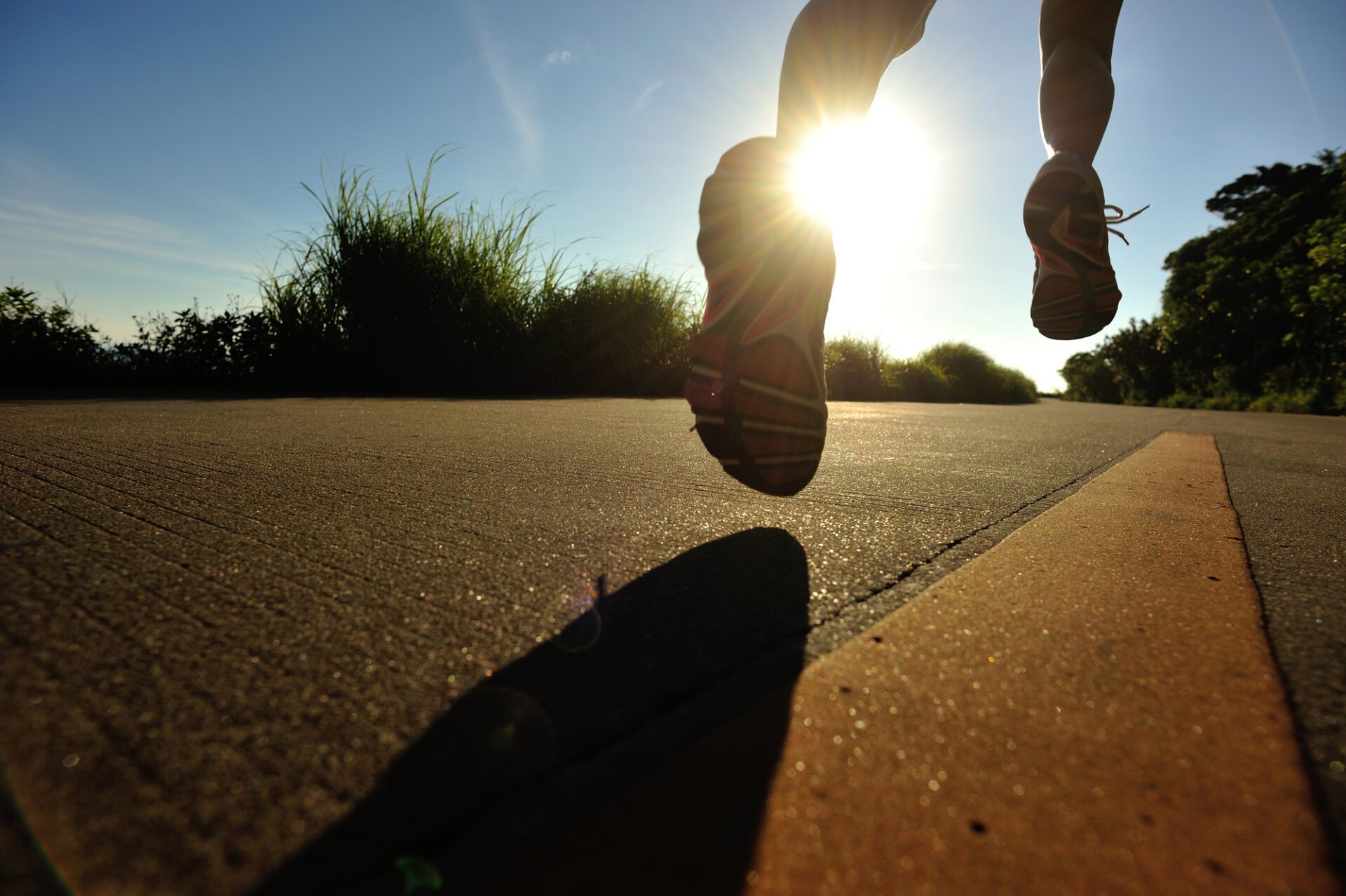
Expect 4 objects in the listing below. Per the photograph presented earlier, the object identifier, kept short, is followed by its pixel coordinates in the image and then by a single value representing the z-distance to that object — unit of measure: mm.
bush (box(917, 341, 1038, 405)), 14702
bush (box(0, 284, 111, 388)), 6488
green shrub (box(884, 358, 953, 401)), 12602
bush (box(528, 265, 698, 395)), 8305
